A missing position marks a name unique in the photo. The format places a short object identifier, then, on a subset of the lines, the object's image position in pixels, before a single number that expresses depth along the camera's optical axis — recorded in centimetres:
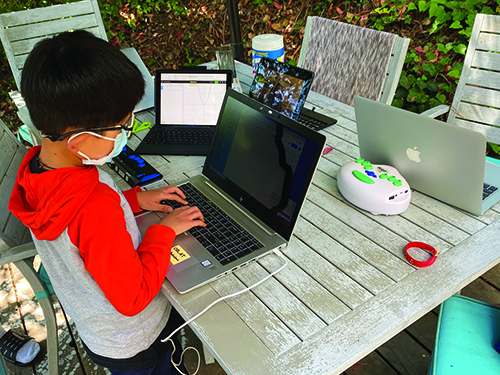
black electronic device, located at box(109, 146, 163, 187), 135
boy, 78
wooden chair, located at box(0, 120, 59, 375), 121
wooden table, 79
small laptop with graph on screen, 158
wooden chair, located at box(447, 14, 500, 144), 180
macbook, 99
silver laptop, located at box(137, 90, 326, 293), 96
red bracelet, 95
